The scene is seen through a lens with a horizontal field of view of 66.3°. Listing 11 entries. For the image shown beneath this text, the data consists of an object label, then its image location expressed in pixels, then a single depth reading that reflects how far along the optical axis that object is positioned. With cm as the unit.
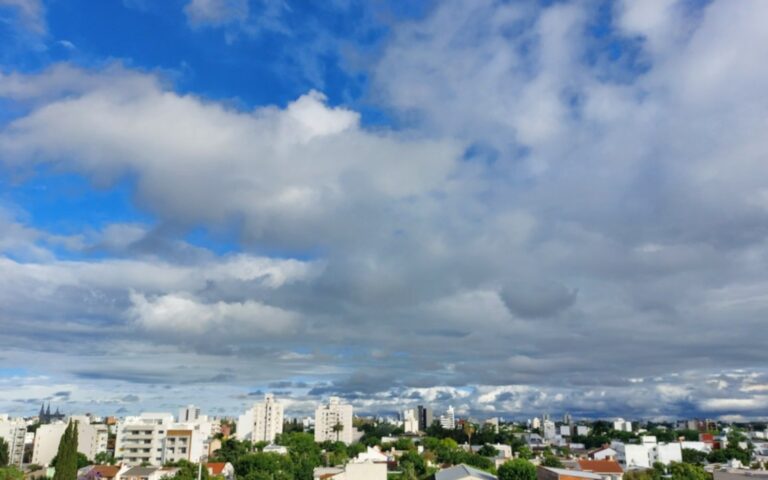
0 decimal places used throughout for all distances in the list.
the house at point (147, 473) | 6938
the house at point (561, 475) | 5325
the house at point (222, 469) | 7675
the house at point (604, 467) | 7151
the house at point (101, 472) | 7444
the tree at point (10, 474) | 6910
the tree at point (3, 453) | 9775
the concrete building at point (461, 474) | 5409
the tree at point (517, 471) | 6249
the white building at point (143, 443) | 9238
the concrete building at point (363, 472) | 6028
